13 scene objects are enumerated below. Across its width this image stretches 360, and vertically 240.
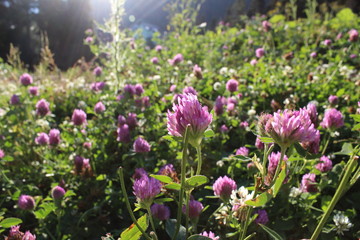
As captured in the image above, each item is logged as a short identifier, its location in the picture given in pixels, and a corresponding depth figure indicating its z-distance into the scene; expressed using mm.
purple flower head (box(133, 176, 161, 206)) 303
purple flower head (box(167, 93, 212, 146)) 270
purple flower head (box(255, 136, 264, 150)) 498
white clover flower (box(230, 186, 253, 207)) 341
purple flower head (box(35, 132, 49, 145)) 682
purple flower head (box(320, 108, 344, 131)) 486
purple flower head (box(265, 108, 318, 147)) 275
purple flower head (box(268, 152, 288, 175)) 355
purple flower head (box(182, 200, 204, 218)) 409
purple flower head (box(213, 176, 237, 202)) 382
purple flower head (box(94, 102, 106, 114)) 773
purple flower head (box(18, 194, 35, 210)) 499
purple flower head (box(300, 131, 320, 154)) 408
